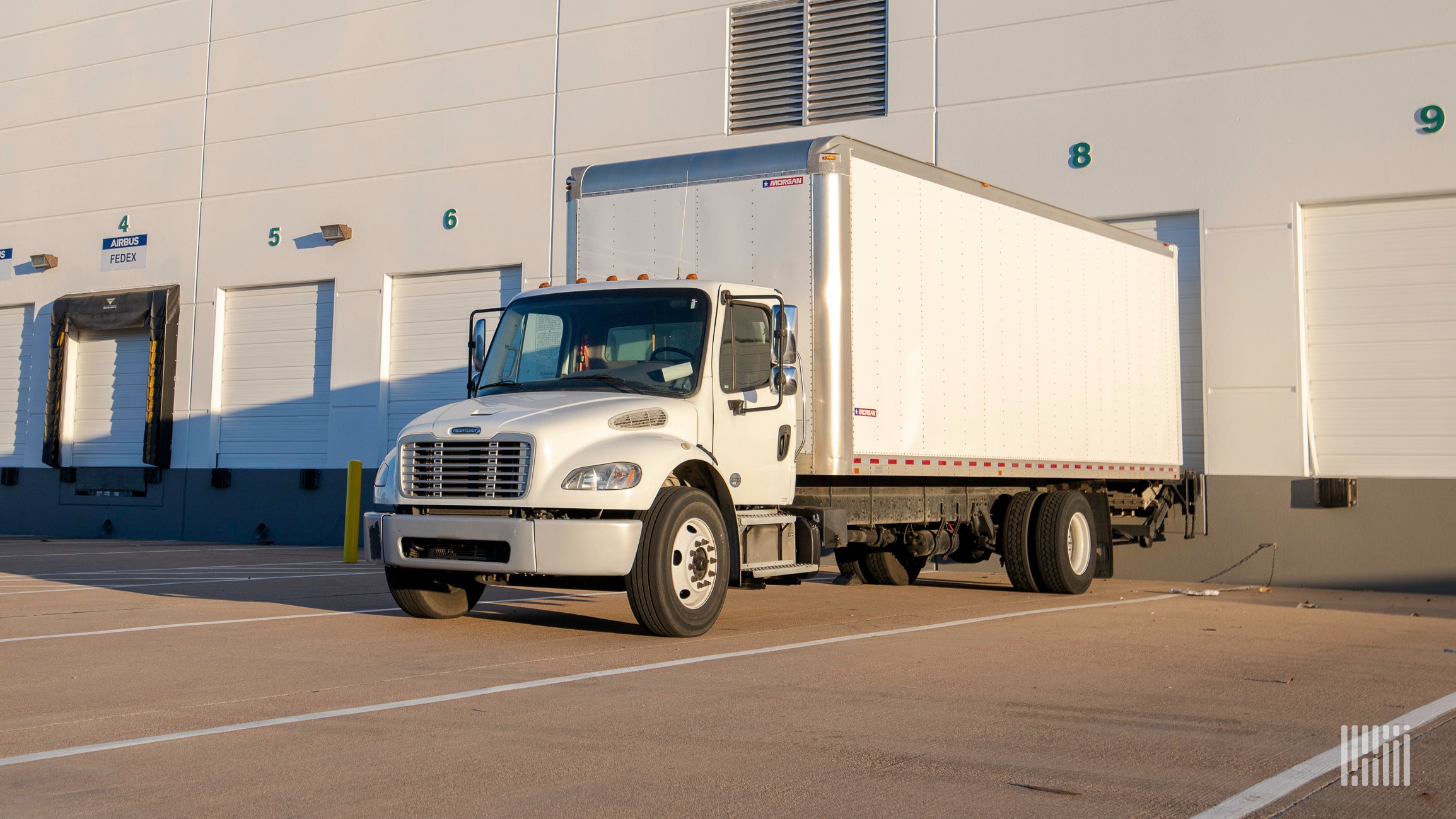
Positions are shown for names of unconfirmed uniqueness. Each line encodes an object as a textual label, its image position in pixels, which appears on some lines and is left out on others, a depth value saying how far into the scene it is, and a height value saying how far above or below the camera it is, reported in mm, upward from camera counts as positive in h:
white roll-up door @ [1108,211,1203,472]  17688 +2422
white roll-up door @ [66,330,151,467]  26500 +1966
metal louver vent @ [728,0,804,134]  20438 +6704
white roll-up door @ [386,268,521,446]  23031 +2941
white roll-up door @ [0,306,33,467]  28016 +2302
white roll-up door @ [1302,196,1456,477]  16344 +2209
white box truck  9008 +880
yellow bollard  19938 -217
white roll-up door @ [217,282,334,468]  24656 +2291
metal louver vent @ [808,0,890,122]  19969 +6664
